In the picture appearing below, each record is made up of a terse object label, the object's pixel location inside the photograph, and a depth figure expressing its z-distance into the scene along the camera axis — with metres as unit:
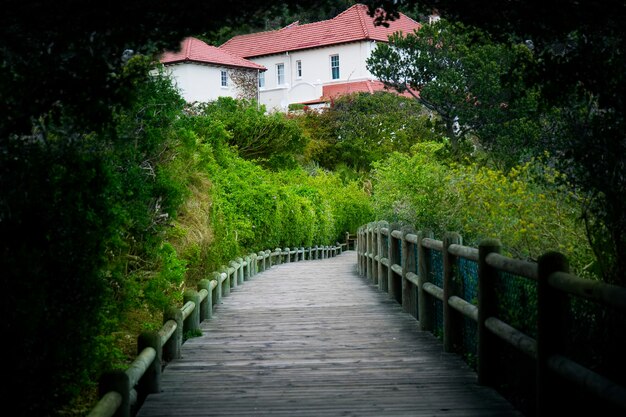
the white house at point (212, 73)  55.81
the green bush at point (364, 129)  46.97
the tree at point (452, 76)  29.56
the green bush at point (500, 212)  10.89
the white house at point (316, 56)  61.22
